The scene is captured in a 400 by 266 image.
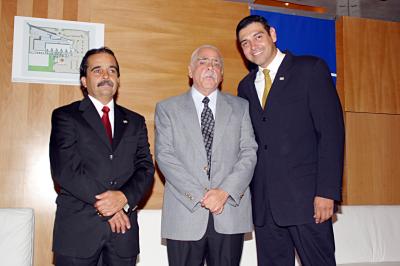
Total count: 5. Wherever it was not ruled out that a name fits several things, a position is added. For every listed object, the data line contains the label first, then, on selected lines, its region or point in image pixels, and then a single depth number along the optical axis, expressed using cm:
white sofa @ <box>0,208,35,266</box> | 270
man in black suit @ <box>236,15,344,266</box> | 223
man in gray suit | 230
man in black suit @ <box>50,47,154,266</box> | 217
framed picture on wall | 331
